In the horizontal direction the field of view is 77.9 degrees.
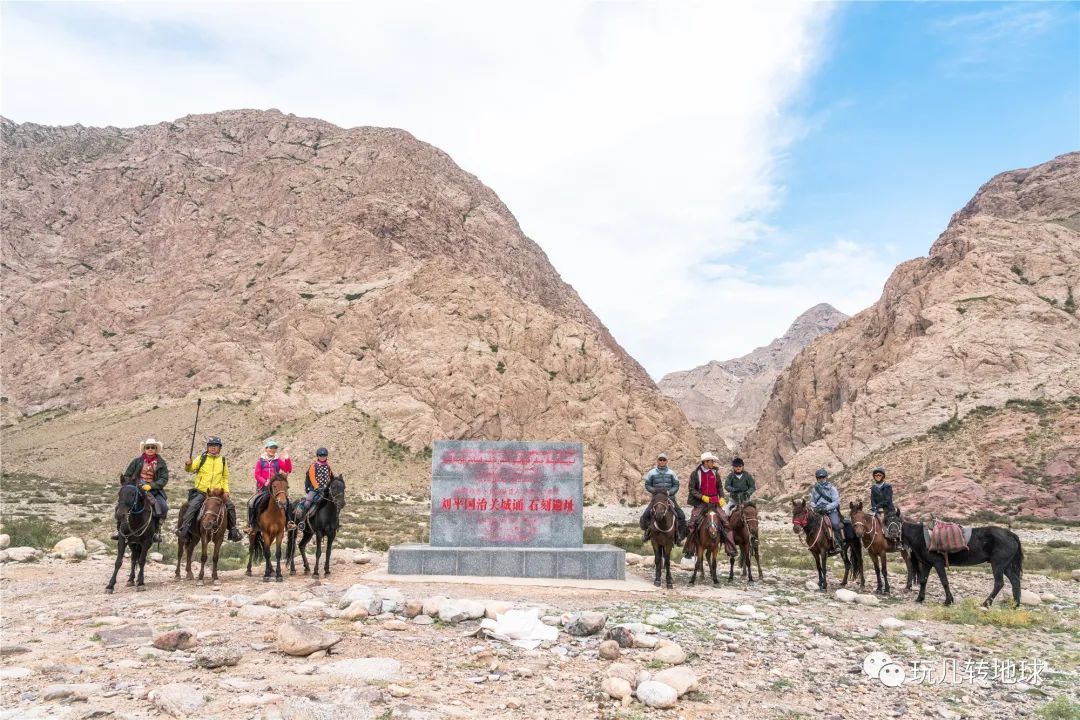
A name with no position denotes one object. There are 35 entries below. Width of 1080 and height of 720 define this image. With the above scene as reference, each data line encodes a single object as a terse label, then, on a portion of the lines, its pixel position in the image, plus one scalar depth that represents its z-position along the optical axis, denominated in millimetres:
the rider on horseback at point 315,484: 14953
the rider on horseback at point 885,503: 13766
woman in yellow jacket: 13383
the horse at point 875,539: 14344
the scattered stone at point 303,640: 7520
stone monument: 15836
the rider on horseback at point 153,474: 12375
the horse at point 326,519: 14961
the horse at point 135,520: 12023
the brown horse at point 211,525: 13125
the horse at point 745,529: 15359
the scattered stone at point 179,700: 5621
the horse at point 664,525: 14000
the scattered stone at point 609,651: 7953
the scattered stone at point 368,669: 6879
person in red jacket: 14812
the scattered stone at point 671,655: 7852
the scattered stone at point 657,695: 6484
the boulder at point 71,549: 16234
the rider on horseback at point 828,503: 14872
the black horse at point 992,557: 12562
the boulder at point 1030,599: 13078
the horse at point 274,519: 13727
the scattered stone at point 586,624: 9016
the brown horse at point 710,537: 14617
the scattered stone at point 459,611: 9602
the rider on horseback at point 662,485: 14375
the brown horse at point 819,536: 14711
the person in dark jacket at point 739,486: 15750
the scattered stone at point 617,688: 6630
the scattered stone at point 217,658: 6895
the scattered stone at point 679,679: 6777
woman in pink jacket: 13986
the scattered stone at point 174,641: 7574
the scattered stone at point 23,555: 15656
